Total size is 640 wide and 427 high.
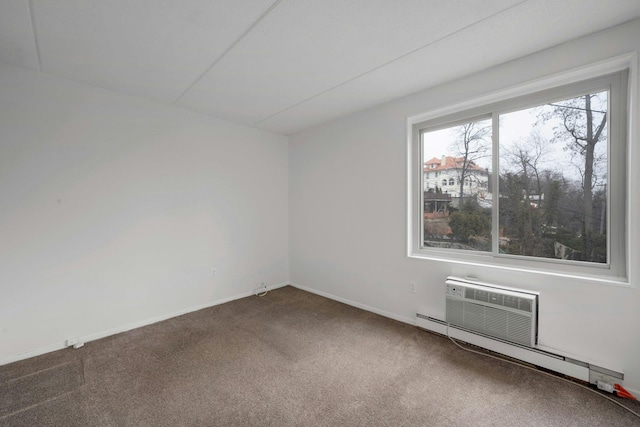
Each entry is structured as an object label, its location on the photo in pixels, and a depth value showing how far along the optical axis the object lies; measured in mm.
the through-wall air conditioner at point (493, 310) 2051
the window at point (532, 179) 1925
